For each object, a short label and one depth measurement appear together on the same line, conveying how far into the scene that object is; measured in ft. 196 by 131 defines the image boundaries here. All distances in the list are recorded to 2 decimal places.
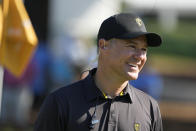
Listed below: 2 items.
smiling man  33.73
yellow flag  52.60
